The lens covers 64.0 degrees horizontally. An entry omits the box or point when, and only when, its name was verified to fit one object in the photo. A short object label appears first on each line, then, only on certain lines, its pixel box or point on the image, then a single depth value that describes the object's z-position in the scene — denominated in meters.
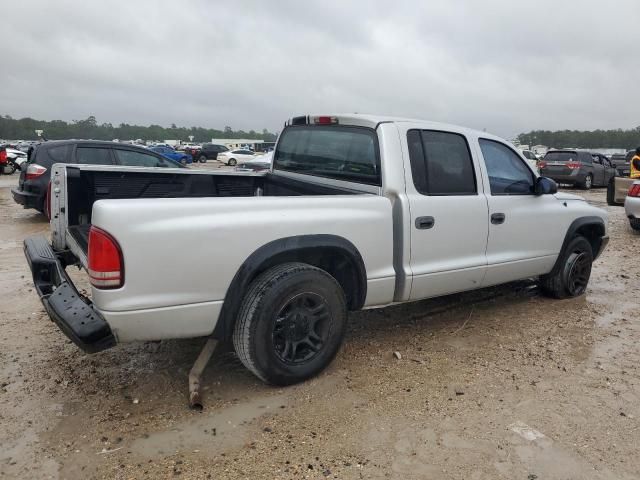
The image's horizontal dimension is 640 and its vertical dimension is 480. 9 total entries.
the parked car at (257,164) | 16.81
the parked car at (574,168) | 19.16
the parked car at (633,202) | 9.04
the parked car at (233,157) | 39.84
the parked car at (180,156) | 36.54
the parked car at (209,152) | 44.34
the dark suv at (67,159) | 9.18
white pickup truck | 2.70
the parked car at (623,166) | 20.99
